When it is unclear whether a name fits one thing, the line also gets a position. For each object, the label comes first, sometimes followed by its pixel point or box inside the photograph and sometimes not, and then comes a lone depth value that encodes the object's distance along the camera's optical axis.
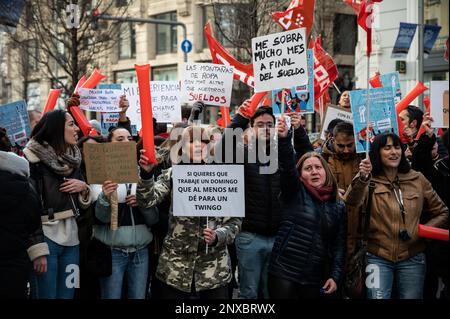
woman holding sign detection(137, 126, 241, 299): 4.96
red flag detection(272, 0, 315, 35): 7.23
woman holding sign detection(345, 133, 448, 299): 5.22
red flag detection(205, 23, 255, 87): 8.54
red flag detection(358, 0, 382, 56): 6.62
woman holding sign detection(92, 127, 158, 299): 5.42
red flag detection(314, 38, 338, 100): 8.49
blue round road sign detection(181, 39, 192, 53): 21.83
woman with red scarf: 4.98
